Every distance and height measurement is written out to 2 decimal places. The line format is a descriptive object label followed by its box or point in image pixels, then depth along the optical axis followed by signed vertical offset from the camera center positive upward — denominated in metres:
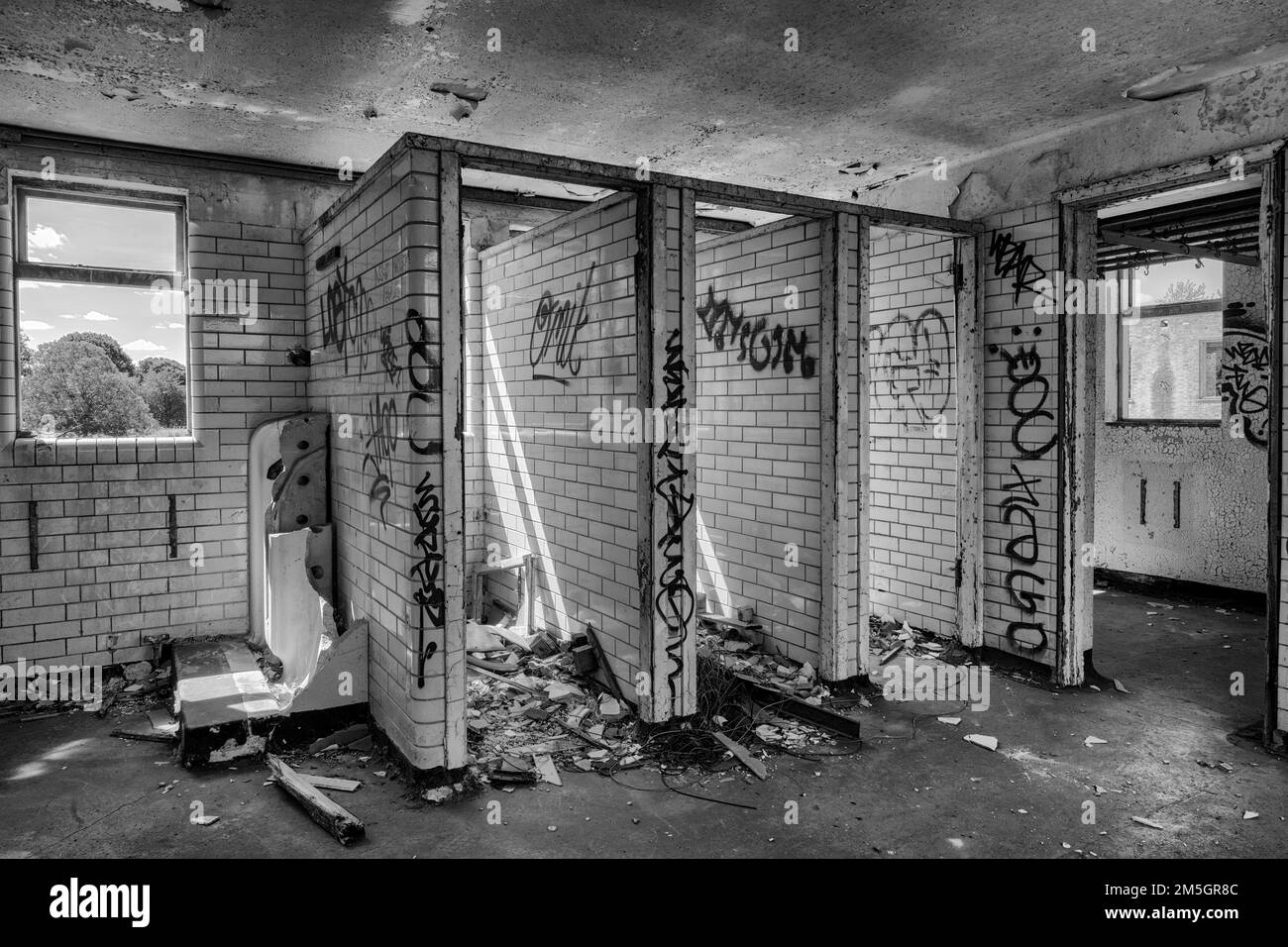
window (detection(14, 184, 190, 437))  5.21 +0.85
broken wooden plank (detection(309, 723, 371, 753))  4.36 -1.58
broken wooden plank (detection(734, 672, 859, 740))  4.50 -1.53
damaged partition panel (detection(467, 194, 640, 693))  4.68 +0.20
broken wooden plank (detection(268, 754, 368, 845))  3.40 -1.58
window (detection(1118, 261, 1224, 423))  7.99 +0.91
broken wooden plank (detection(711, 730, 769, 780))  4.03 -1.59
